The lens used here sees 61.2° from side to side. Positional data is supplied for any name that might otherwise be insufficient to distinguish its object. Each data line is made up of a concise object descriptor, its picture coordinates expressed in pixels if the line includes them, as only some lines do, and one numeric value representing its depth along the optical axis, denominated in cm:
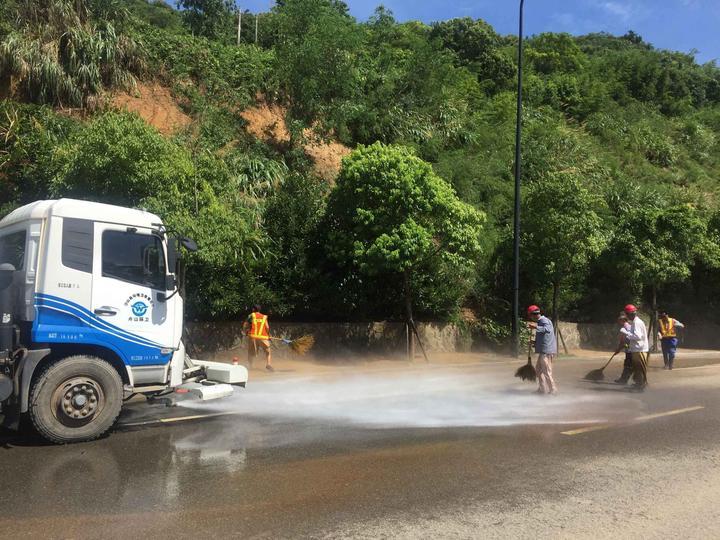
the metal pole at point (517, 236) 1989
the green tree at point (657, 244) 2206
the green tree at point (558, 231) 2062
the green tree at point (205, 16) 3684
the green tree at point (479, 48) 5369
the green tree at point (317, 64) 2700
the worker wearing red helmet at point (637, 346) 1187
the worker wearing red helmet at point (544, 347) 1079
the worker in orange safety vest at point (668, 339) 1702
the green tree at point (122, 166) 1306
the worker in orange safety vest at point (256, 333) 1479
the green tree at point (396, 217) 1644
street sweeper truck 688
